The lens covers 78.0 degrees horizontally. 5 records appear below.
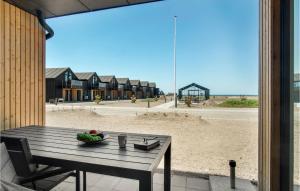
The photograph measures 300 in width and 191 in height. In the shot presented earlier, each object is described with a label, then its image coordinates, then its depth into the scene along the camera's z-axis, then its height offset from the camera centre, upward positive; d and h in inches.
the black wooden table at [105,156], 43.9 -17.3
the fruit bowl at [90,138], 64.4 -15.2
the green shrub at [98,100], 601.7 -17.0
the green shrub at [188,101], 503.4 -16.8
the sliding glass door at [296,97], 49.0 -0.5
